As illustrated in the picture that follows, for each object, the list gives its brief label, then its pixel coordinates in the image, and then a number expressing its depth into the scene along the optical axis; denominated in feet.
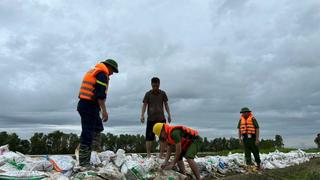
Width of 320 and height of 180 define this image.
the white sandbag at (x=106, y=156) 16.41
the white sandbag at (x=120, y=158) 16.16
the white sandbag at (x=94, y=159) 15.67
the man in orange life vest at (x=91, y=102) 14.17
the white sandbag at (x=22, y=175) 12.87
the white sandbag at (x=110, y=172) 13.95
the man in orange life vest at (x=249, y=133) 21.87
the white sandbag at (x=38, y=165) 14.27
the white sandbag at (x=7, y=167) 13.64
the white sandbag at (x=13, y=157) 14.87
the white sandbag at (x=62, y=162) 14.63
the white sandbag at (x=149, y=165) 15.82
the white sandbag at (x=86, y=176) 13.43
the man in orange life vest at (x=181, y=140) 15.23
